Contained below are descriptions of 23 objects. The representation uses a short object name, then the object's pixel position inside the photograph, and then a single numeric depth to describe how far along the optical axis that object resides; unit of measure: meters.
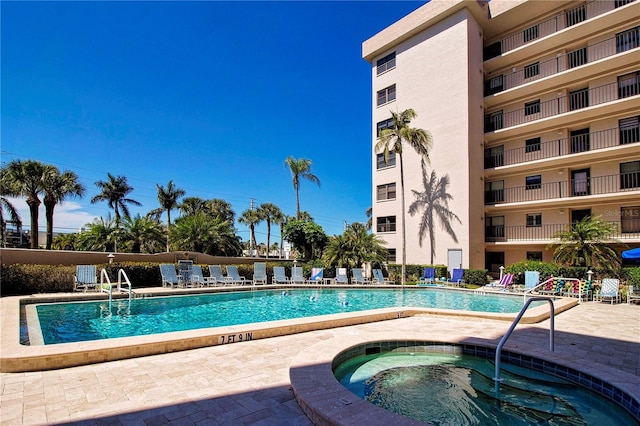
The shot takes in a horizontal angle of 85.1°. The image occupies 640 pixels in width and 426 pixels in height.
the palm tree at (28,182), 23.70
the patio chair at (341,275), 20.00
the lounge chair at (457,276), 20.05
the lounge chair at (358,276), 20.19
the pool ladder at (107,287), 12.23
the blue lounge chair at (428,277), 21.01
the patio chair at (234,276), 17.84
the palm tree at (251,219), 53.25
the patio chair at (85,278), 13.87
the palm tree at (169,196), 40.78
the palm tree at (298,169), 35.06
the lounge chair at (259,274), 18.56
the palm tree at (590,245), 16.25
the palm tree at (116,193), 36.81
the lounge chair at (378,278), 20.84
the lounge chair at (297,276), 19.83
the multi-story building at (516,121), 19.73
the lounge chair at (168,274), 15.77
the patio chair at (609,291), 13.16
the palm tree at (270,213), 54.19
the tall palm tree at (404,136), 21.86
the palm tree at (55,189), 25.05
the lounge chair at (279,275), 19.23
